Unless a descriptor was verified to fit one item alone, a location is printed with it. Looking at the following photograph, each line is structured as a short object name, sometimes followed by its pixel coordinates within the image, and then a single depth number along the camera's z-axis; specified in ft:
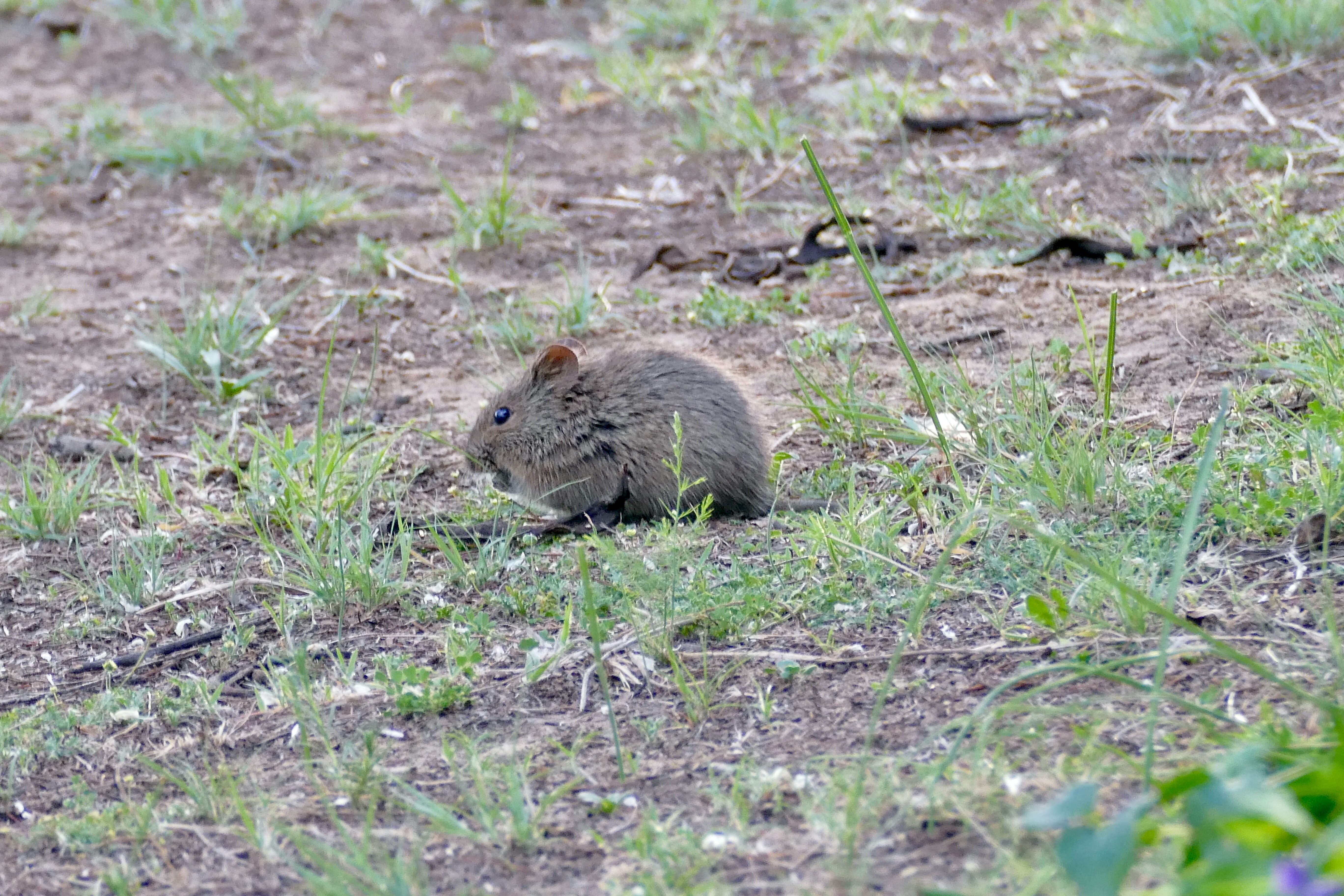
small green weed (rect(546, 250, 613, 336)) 37.06
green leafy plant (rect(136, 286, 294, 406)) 34.71
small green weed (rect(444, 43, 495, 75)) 59.21
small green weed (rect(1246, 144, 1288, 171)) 37.78
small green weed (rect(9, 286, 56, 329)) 39.22
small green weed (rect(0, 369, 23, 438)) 32.55
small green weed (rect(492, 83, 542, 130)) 53.78
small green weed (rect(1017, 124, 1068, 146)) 44.57
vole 26.94
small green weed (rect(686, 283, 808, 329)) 36.96
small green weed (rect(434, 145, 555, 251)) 42.57
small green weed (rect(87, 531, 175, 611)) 24.22
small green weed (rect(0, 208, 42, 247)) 44.37
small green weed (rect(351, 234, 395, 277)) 41.98
